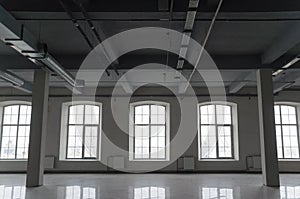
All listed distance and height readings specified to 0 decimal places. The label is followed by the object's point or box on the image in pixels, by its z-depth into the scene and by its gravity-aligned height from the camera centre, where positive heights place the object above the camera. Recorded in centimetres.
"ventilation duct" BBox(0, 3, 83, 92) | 420 +160
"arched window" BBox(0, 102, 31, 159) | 1159 +46
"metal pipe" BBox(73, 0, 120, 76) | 403 +189
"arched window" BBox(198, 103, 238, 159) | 1167 +50
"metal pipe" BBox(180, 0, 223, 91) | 396 +184
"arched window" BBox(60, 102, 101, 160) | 1158 +48
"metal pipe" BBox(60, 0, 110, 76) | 408 +185
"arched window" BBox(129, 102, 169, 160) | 1163 +48
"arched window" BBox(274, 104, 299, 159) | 1167 +53
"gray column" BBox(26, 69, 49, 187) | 723 +32
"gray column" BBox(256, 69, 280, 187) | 732 +41
